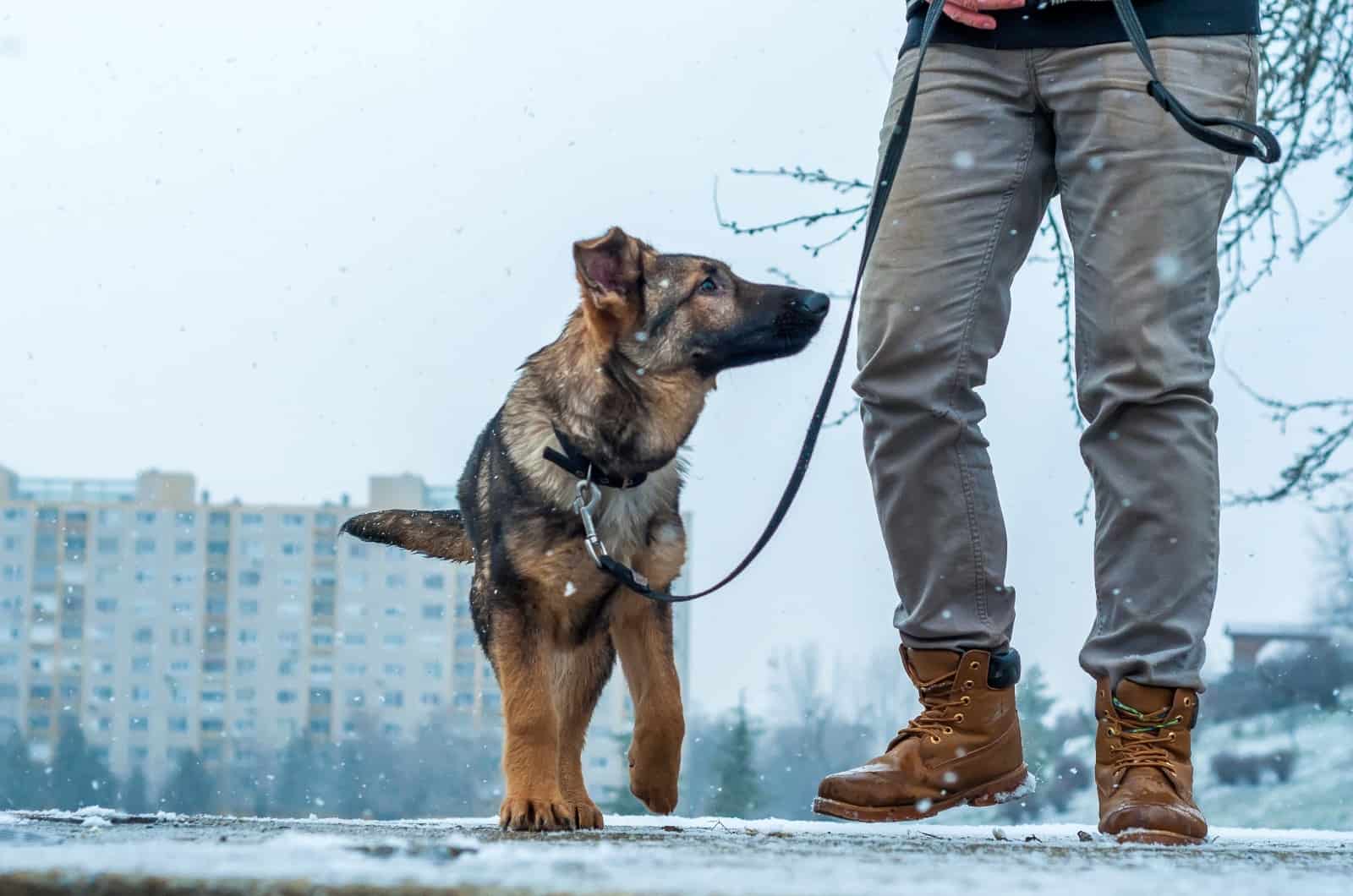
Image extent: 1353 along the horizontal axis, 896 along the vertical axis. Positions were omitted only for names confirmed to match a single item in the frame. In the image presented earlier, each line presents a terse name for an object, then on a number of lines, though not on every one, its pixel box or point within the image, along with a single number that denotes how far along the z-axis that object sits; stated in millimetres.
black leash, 2922
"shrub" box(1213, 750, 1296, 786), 30125
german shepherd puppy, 3264
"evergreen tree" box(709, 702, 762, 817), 29953
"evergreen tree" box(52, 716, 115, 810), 51781
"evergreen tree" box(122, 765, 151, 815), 54625
